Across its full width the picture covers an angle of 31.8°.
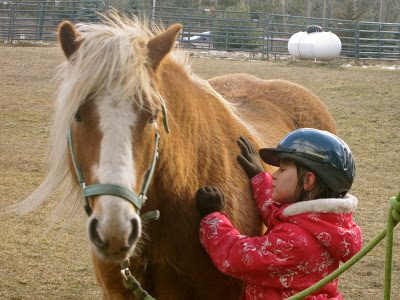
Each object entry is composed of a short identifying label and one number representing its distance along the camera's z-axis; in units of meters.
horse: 2.31
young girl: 2.80
